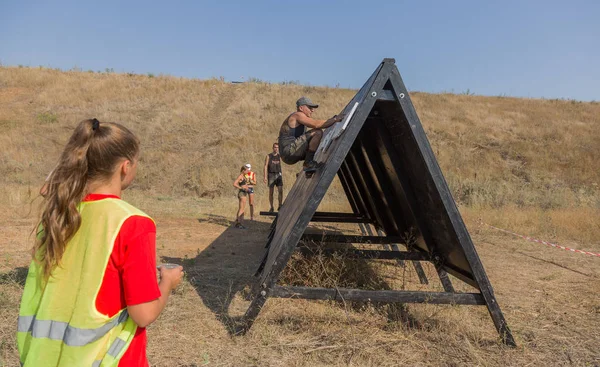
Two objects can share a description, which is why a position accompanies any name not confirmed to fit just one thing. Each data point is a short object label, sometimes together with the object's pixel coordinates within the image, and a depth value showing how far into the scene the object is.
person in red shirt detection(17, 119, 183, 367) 1.63
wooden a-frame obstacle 3.89
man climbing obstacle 5.57
